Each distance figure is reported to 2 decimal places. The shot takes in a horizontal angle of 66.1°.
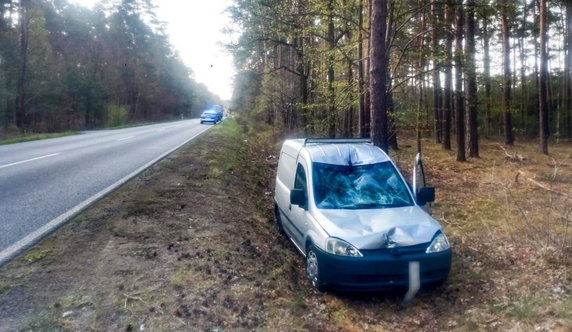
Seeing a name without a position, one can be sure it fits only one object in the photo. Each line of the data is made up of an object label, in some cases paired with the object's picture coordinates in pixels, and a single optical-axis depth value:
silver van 5.26
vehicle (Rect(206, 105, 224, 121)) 53.41
